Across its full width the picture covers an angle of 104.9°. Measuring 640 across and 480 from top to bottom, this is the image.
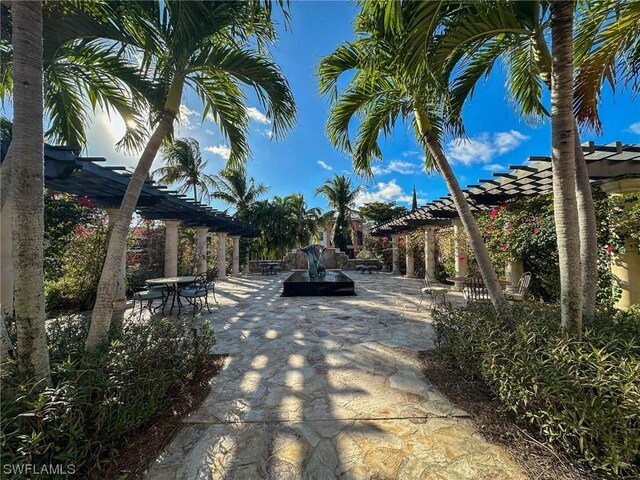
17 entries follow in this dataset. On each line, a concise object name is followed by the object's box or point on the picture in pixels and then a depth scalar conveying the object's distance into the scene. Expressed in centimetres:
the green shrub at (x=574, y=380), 168
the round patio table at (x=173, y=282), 659
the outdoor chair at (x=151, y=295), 613
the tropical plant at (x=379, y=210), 3079
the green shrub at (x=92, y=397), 160
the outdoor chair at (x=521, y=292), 564
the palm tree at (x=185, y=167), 1497
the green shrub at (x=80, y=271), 682
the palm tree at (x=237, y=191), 1827
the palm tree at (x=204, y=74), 269
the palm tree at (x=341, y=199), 2178
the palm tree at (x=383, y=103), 334
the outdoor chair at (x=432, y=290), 614
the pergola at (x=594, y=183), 439
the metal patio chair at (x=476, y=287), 625
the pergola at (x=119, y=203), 374
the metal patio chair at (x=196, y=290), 651
